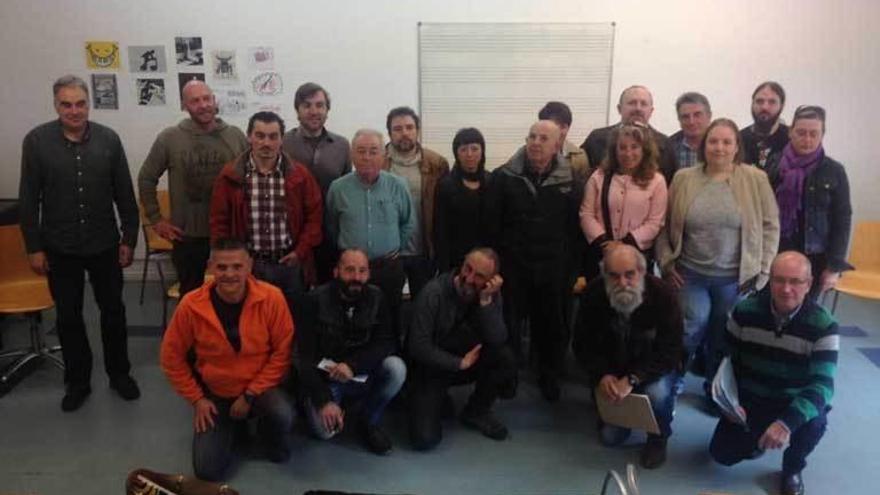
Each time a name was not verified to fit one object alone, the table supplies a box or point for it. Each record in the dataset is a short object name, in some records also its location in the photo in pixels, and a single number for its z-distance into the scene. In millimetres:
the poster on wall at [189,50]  4828
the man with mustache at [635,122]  3475
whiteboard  4785
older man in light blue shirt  3215
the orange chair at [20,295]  3584
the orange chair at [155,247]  4711
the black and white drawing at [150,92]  4918
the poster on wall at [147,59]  4863
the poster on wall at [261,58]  4832
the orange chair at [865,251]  4262
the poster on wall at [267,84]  4883
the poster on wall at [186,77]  4902
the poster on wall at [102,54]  4859
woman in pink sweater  3098
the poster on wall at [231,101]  4906
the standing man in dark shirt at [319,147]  3439
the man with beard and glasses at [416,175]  3445
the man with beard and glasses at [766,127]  3564
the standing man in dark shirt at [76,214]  3041
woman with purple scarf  3195
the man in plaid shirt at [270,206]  3064
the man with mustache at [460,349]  2965
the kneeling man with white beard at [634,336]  2758
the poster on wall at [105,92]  4922
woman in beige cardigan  2992
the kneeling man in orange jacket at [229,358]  2730
